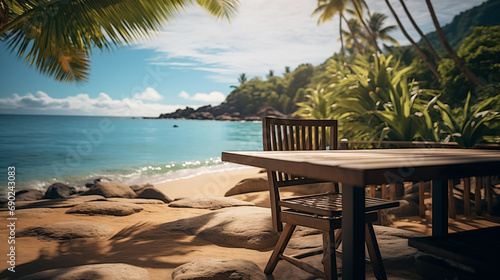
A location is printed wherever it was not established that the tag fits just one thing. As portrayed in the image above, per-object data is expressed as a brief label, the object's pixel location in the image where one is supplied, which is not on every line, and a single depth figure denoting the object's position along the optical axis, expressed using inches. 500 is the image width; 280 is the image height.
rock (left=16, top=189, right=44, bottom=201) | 321.6
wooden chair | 78.2
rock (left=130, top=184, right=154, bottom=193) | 305.6
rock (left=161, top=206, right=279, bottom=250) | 132.0
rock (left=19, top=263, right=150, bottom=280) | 86.3
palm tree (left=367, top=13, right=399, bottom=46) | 1363.2
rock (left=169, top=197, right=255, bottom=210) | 203.8
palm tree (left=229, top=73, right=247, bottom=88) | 2768.2
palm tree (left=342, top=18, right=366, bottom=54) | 1429.6
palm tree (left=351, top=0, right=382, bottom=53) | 861.5
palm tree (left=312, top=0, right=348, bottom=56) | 1027.9
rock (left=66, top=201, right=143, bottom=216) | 187.2
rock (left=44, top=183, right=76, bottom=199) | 335.0
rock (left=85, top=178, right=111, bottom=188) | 452.9
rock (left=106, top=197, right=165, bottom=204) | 223.1
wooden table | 46.4
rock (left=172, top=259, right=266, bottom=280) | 92.2
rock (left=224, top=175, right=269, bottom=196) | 291.3
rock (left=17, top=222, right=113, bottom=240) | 137.8
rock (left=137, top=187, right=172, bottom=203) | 267.1
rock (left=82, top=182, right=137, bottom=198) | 280.5
